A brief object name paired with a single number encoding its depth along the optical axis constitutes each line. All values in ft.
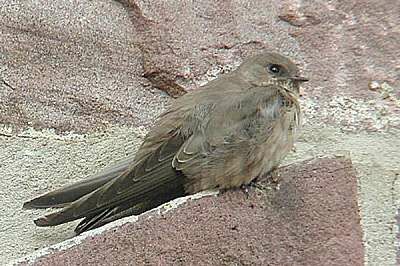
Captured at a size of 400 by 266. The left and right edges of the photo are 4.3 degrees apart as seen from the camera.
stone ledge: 7.30
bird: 7.42
